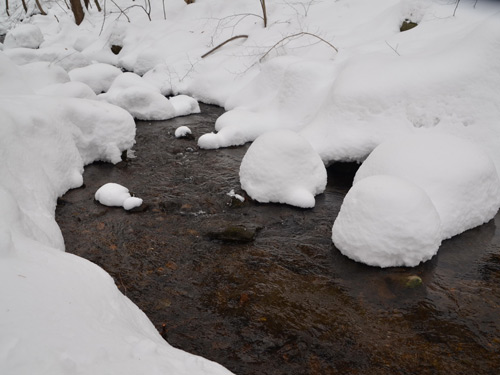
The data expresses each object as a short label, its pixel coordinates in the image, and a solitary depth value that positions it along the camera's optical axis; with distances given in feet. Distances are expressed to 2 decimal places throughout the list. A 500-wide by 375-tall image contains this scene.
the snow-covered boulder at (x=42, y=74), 30.48
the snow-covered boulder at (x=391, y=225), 14.96
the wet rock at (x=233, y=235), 16.79
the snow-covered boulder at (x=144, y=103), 31.60
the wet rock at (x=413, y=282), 14.30
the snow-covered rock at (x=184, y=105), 33.45
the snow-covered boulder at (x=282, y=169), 19.57
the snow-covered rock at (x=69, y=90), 27.91
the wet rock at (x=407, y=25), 32.04
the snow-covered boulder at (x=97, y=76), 38.73
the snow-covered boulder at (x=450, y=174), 17.17
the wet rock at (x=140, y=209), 18.75
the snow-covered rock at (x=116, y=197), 18.89
